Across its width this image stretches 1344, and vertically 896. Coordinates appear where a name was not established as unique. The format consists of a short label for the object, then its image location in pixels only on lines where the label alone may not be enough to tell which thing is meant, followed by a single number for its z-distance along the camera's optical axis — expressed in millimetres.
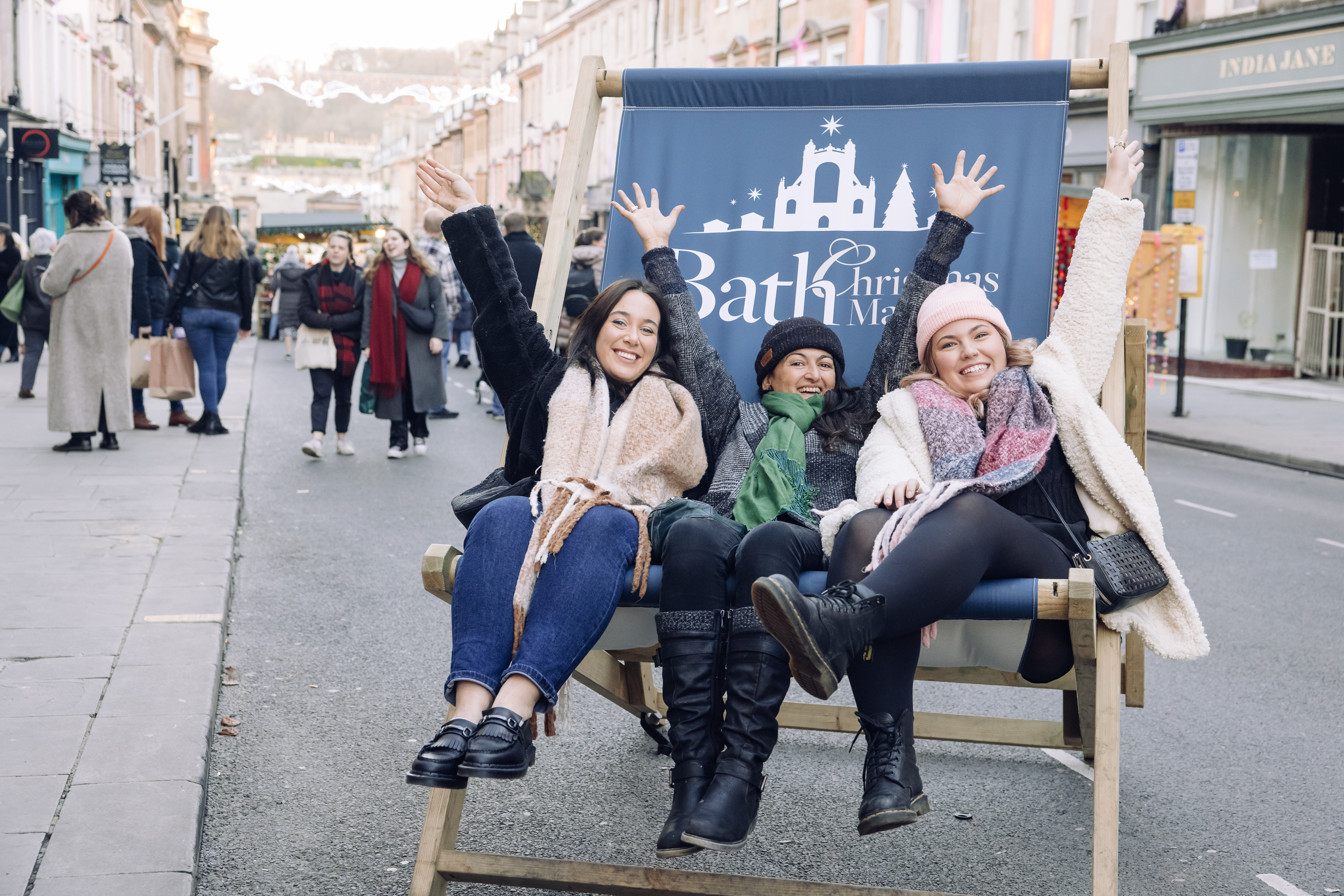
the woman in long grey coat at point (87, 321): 9125
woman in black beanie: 2725
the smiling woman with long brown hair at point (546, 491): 2775
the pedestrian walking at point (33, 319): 12852
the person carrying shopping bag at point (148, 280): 10402
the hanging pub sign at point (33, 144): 23969
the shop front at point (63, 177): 29391
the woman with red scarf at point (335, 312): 9898
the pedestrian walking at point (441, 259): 11406
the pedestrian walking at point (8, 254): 15109
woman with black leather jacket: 10273
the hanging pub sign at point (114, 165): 31469
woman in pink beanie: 2691
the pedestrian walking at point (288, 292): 10481
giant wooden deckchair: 2717
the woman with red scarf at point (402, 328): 9789
